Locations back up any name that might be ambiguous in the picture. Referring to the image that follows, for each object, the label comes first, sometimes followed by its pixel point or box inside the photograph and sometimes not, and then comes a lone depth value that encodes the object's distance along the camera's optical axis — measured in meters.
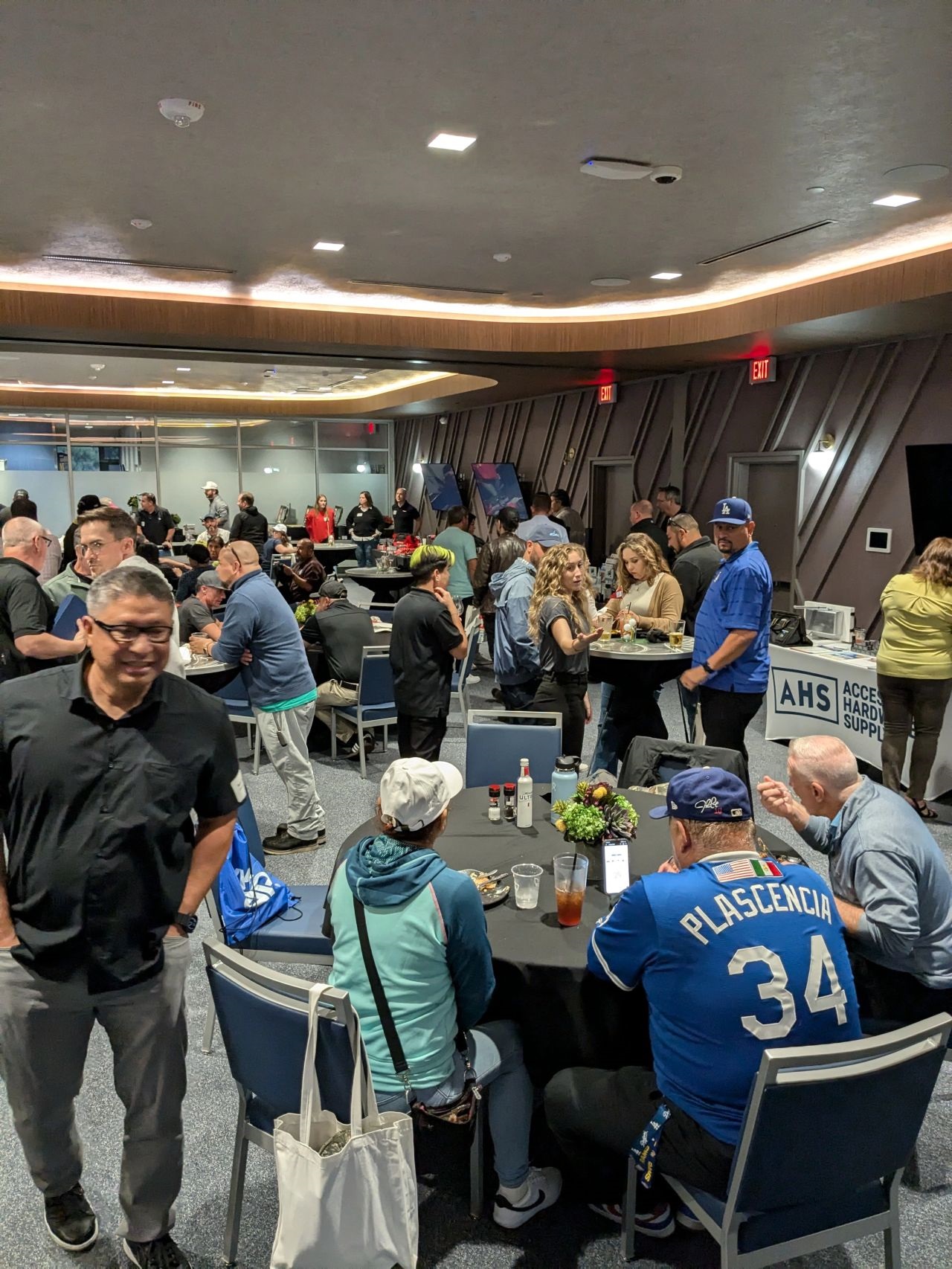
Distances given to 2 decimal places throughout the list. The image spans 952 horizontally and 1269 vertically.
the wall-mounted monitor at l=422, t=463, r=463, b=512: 16.09
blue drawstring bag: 2.88
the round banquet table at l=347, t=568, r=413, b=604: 11.16
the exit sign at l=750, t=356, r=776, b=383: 8.95
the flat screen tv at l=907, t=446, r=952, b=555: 7.09
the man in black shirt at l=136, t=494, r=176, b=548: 14.30
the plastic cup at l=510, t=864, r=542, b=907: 2.58
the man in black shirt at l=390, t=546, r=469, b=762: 4.75
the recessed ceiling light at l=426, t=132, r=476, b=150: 4.05
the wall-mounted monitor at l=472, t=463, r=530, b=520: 14.03
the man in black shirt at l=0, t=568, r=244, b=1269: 1.94
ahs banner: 5.79
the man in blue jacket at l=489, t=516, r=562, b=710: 5.26
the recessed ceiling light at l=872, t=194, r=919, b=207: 5.04
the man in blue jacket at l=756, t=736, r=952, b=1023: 2.31
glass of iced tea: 2.43
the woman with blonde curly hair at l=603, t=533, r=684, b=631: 6.11
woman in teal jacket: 2.03
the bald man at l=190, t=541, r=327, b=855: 4.49
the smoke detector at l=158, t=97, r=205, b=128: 3.63
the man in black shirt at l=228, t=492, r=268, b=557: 11.31
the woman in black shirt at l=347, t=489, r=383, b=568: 15.27
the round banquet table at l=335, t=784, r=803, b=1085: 2.29
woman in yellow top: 5.03
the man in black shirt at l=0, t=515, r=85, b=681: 4.18
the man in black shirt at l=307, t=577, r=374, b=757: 6.20
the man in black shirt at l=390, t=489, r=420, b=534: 16.02
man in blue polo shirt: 4.41
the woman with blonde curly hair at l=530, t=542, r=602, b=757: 4.75
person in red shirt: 16.14
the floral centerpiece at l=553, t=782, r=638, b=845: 2.73
